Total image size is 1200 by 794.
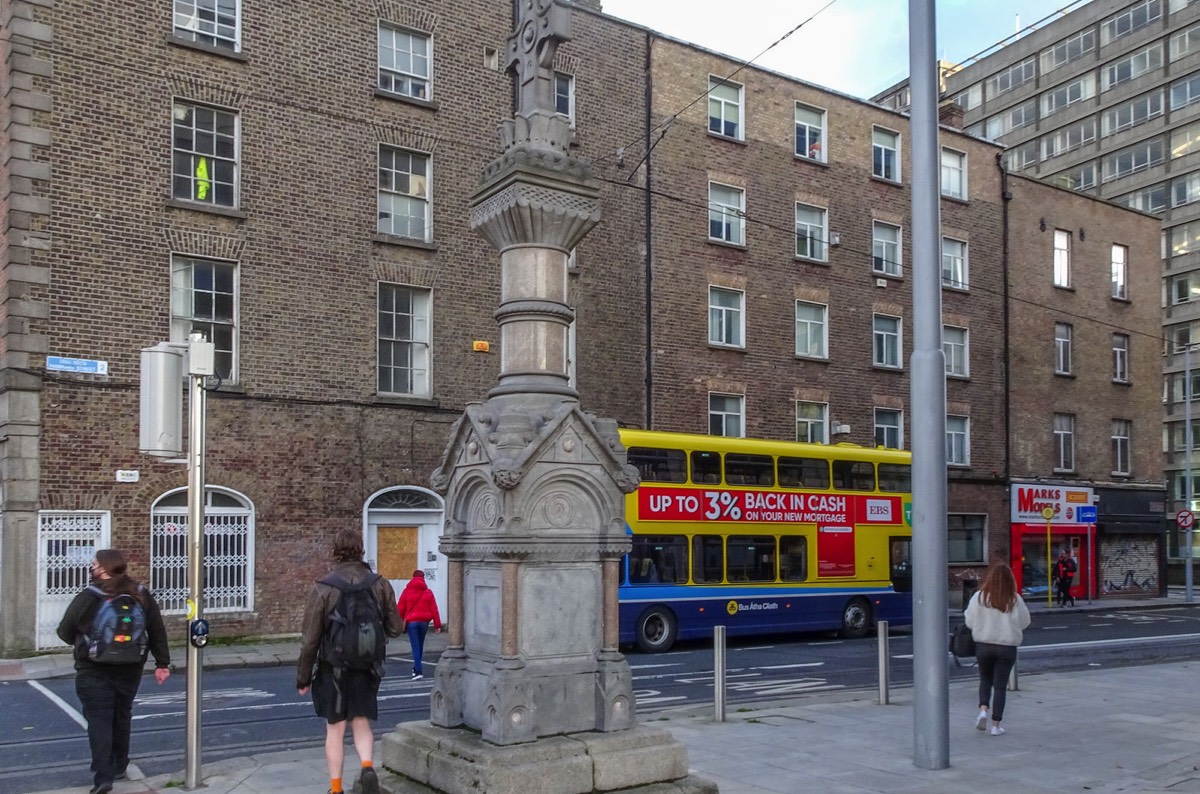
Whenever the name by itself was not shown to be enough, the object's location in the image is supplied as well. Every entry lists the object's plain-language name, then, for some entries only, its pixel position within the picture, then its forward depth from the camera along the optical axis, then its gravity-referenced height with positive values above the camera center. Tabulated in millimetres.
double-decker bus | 19516 -1342
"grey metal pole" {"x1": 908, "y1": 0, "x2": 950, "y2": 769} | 8594 +348
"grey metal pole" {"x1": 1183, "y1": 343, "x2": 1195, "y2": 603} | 36719 -127
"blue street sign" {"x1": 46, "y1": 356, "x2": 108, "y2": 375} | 18969 +1718
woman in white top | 10188 -1478
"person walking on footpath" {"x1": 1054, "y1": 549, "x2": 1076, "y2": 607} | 32750 -3183
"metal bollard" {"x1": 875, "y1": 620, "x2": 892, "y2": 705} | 12281 -2159
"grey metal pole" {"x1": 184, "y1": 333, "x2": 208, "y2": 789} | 8016 -725
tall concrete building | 63500 +20293
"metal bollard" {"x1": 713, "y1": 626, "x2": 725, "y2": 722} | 11245 -2092
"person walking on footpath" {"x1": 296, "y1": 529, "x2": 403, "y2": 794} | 7004 -1140
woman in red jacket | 15312 -1920
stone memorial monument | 6930 -485
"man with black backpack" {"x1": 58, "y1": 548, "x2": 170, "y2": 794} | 7895 -1246
